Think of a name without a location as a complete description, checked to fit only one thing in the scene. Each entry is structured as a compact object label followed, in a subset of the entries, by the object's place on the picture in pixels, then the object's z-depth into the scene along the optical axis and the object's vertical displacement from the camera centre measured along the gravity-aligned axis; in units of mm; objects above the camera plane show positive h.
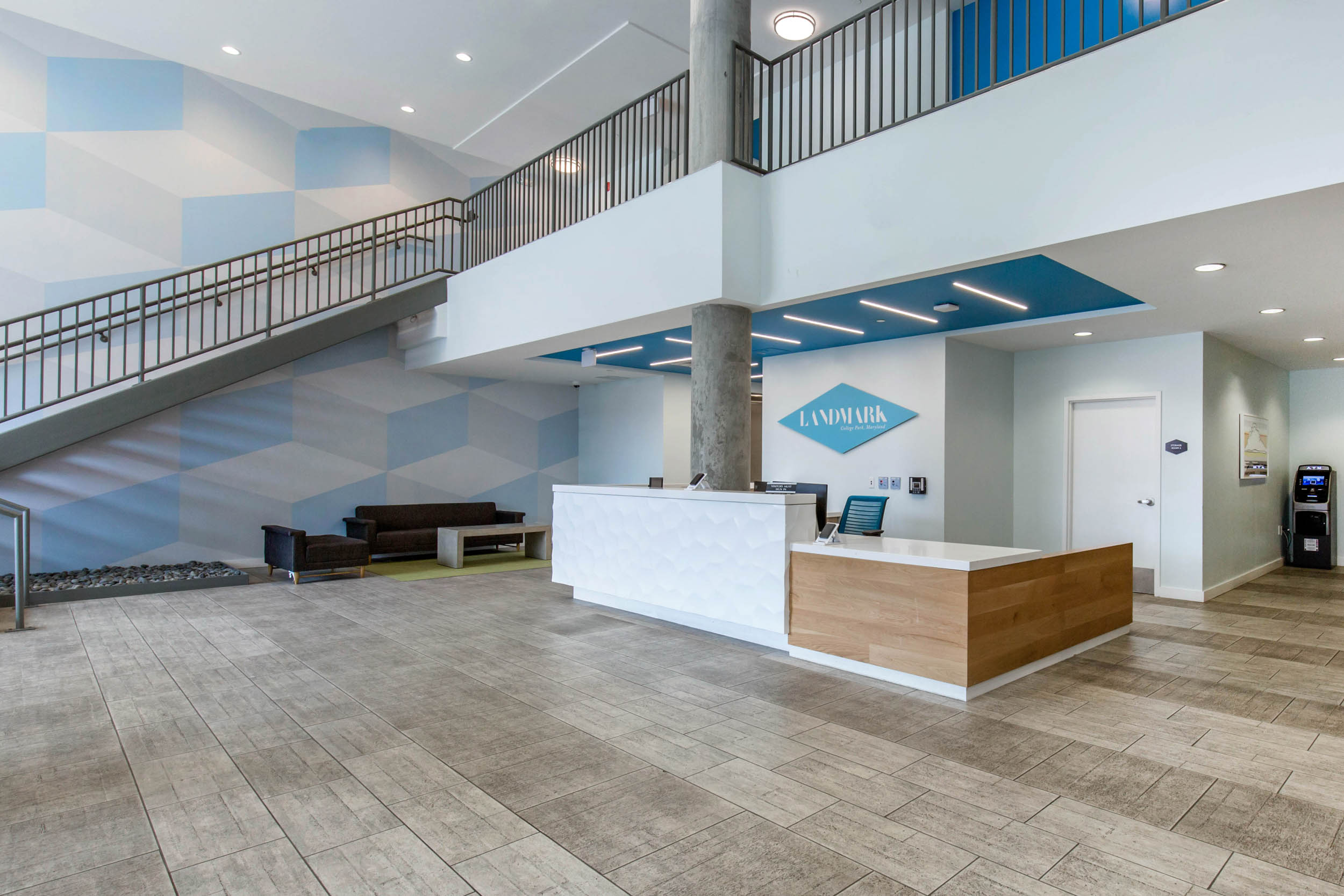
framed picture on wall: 8648 +362
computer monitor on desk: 7723 -255
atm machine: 9977 -599
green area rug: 9078 -1367
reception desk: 4180 -891
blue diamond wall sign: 8617 +671
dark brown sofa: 10070 -873
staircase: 6660 +2768
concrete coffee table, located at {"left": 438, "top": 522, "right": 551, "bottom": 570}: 9664 -1036
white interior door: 7914 -42
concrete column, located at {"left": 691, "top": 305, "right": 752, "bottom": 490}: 6270 +639
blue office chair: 7625 -474
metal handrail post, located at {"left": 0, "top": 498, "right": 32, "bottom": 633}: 5703 -726
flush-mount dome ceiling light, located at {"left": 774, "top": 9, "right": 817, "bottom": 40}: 7945 +5063
